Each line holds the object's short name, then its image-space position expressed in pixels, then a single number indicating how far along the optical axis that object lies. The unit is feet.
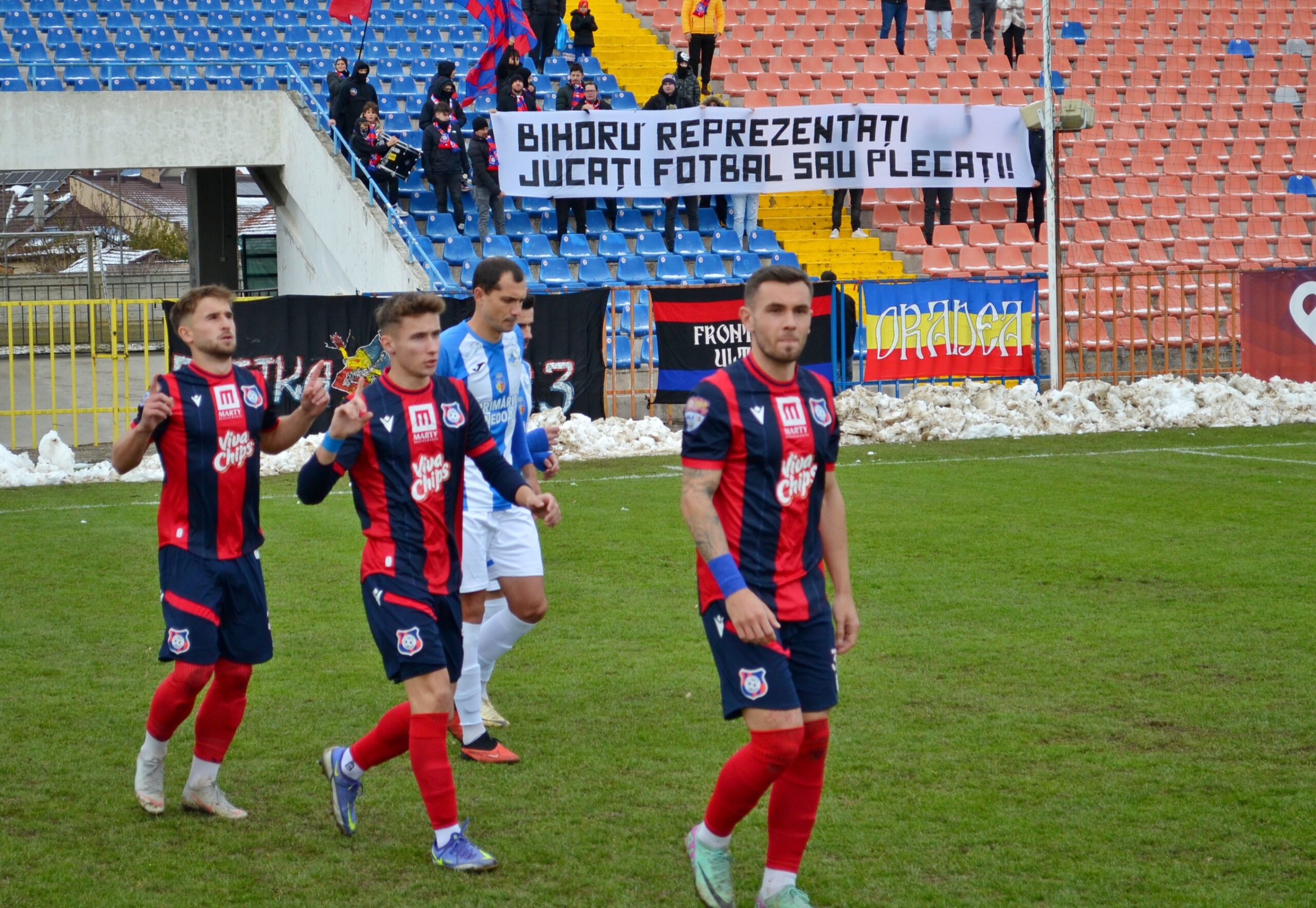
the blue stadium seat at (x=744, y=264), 72.02
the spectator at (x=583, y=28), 84.02
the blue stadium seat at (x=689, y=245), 72.79
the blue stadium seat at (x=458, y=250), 68.33
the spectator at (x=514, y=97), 69.46
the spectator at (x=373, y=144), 69.10
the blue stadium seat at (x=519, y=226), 72.74
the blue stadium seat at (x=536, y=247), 70.79
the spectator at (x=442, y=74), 67.87
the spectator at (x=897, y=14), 90.02
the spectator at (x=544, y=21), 80.43
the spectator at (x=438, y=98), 67.56
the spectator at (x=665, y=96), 71.41
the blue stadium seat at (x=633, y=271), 70.08
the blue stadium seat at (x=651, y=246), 72.69
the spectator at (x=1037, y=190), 73.82
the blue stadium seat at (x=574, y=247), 71.56
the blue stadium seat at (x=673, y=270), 70.23
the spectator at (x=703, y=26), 79.36
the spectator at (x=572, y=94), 69.87
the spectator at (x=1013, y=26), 91.56
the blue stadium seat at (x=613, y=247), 72.18
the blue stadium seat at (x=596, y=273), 69.67
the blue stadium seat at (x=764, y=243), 74.08
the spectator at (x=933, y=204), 75.15
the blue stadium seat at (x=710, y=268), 70.74
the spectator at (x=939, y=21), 92.22
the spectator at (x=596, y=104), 69.67
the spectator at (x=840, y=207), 75.72
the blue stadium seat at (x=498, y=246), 69.67
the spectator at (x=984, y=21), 92.63
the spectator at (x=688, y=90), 72.23
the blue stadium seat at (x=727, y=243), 73.10
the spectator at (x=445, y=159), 68.03
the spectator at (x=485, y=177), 67.15
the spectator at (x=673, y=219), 71.46
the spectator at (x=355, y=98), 71.26
